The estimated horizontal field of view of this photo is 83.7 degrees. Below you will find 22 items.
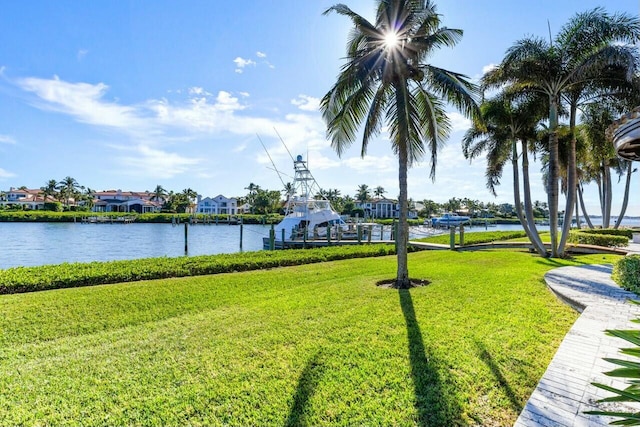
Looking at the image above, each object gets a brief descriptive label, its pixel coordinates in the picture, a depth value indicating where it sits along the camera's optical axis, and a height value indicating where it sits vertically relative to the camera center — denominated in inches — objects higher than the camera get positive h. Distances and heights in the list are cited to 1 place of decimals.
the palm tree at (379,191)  3847.0 +240.2
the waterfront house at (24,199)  3024.1 +109.1
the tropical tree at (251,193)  3474.4 +199.3
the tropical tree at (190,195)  3248.0 +159.5
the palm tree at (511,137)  543.5 +130.3
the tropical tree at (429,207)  3486.7 +64.4
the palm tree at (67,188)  3139.8 +209.2
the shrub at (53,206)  2768.9 +44.6
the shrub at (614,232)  798.5 -39.1
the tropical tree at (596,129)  487.2 +117.9
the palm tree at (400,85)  304.2 +115.4
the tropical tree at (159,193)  3440.0 +183.8
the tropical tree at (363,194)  3452.3 +188.0
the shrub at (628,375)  75.9 -35.9
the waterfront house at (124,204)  3262.8 +72.3
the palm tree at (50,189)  3090.6 +195.7
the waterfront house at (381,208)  3467.3 +55.4
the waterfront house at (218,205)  3479.3 +73.7
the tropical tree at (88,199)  3164.4 +111.5
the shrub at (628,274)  277.2 -48.6
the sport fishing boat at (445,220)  2281.5 -44.0
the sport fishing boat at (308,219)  985.5 -18.1
